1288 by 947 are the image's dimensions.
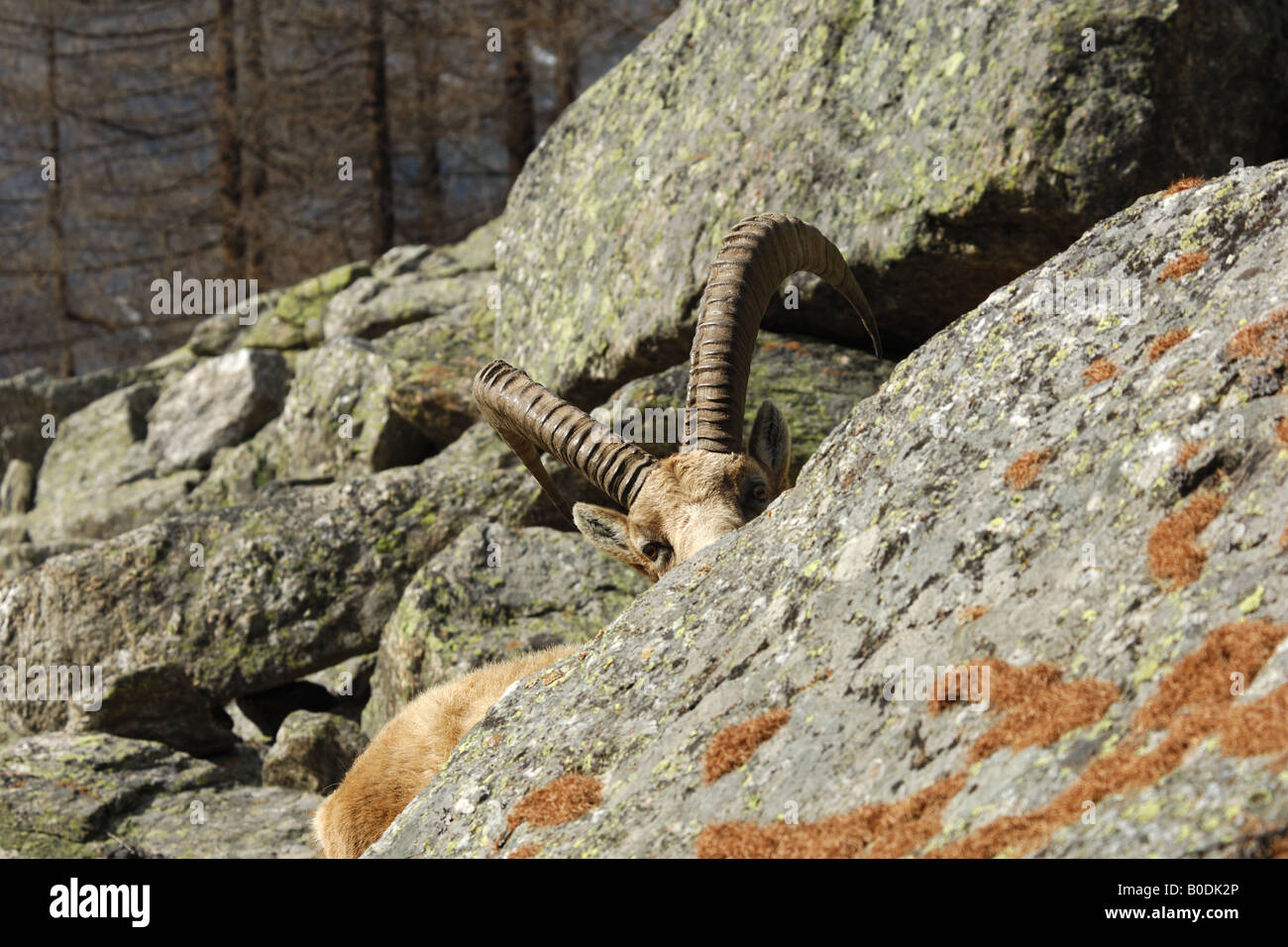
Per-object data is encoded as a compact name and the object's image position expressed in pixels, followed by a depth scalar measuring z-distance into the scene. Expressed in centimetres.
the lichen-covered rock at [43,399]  2208
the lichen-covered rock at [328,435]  1476
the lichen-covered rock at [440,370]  1405
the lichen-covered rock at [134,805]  847
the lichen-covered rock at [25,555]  1583
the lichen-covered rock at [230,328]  2252
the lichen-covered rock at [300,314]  2097
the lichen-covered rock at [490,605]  982
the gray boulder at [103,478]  1747
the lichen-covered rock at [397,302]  1861
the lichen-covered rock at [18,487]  2042
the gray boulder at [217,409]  1827
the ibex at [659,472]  725
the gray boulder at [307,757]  964
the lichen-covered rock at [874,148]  878
